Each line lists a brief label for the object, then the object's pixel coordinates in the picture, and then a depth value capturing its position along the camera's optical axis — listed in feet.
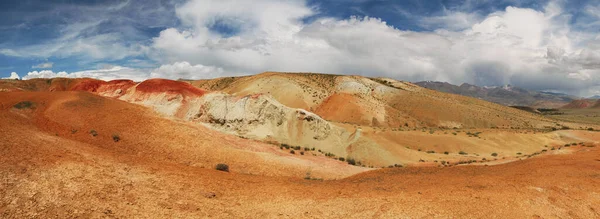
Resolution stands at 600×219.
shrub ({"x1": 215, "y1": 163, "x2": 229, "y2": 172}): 59.77
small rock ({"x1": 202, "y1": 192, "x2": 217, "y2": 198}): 40.89
